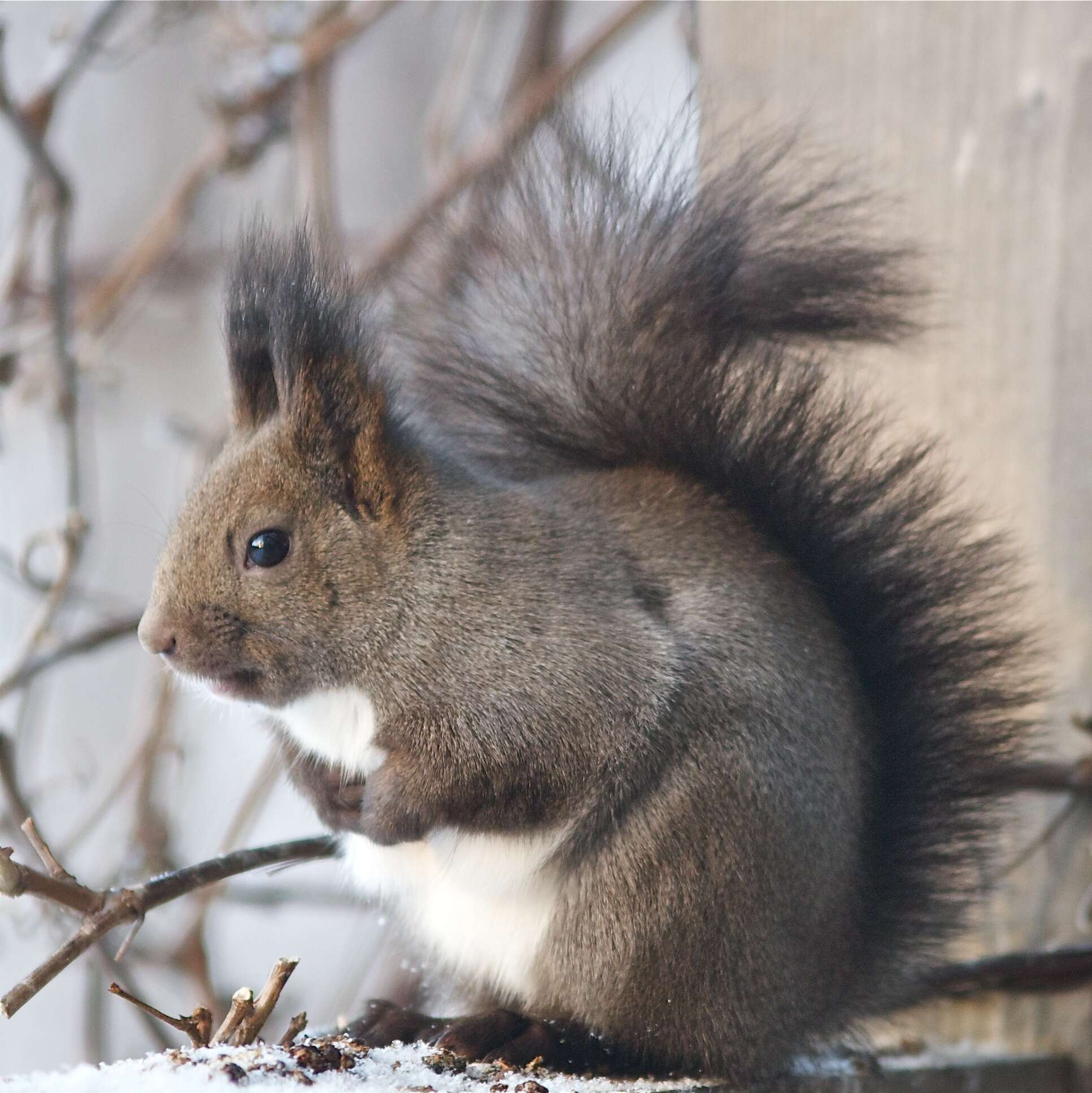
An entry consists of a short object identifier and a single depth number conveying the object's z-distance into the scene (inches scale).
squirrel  119.7
